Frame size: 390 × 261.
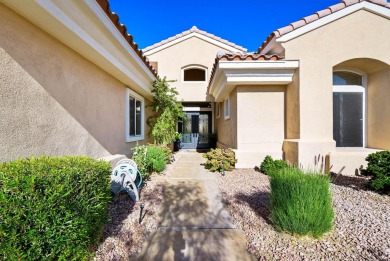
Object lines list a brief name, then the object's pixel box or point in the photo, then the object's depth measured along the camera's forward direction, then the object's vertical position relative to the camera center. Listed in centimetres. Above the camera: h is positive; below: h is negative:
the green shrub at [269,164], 630 -115
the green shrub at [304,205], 291 -115
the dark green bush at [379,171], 458 -102
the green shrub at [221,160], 710 -113
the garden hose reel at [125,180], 438 -113
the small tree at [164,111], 942 +93
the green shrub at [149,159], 613 -100
